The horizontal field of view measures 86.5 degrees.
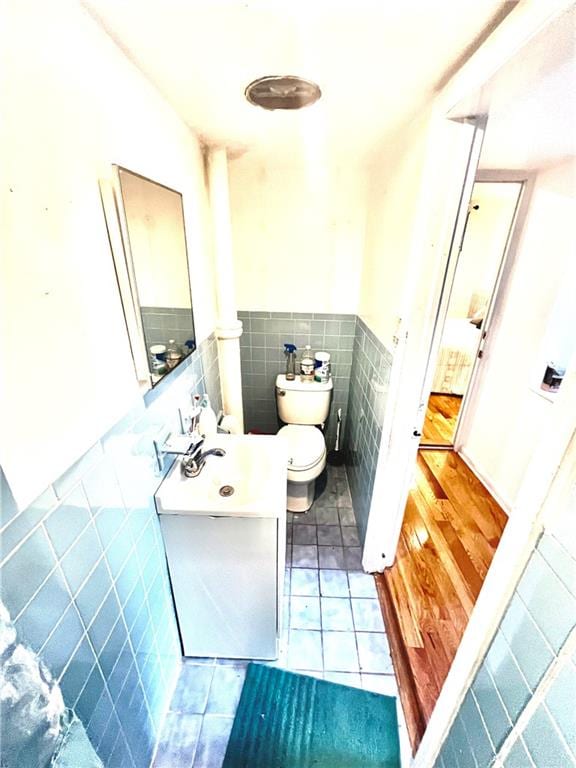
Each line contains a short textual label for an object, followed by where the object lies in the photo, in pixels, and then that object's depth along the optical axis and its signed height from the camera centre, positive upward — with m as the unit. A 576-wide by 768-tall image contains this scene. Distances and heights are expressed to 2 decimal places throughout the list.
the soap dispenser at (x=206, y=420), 1.29 -0.63
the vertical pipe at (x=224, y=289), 1.39 -0.12
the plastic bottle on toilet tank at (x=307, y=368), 2.07 -0.65
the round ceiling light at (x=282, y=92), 0.86 +0.48
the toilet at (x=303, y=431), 1.78 -1.01
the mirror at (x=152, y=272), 0.75 -0.03
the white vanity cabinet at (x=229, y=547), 1.00 -0.91
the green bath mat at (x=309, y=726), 1.04 -1.55
